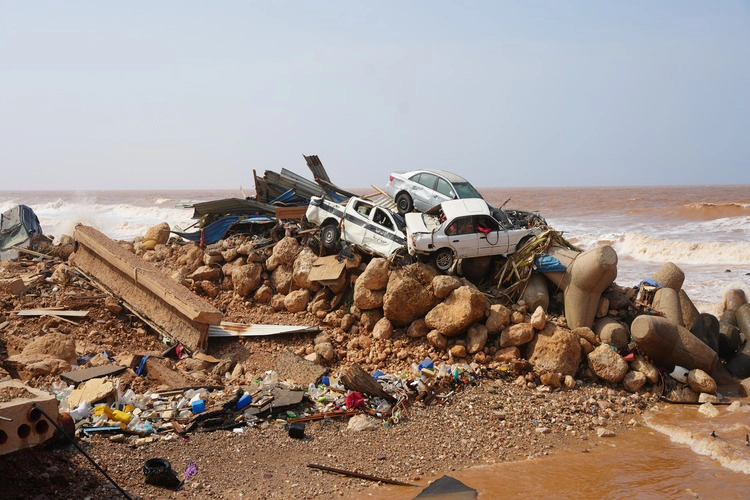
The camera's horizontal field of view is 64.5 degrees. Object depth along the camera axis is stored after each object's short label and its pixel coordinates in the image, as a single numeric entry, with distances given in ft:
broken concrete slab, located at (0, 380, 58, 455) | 18.04
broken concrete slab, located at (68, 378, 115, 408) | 26.63
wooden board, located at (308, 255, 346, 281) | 39.03
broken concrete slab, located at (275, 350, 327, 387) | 31.17
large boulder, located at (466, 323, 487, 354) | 33.27
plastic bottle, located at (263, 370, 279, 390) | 29.73
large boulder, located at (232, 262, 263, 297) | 42.93
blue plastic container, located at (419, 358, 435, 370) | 32.19
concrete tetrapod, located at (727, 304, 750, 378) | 36.24
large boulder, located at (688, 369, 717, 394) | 32.58
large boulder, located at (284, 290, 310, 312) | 39.91
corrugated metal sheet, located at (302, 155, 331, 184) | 55.52
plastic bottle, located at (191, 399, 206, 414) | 26.78
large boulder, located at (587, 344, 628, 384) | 32.42
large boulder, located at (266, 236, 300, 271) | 42.83
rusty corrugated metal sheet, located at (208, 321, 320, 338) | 36.83
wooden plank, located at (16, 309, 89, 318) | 40.04
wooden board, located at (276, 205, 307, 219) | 47.75
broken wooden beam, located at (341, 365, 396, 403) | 28.96
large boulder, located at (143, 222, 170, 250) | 54.85
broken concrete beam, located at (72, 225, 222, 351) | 36.24
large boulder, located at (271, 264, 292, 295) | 41.98
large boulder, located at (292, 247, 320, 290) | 40.60
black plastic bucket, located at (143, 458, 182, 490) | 21.29
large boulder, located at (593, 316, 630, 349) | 34.58
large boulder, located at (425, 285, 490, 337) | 33.45
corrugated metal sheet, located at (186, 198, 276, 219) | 50.65
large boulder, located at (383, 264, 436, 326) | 35.29
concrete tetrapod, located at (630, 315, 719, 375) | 33.30
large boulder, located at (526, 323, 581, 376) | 32.19
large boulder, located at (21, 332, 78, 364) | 32.94
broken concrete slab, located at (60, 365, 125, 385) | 29.17
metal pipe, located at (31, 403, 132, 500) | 18.88
